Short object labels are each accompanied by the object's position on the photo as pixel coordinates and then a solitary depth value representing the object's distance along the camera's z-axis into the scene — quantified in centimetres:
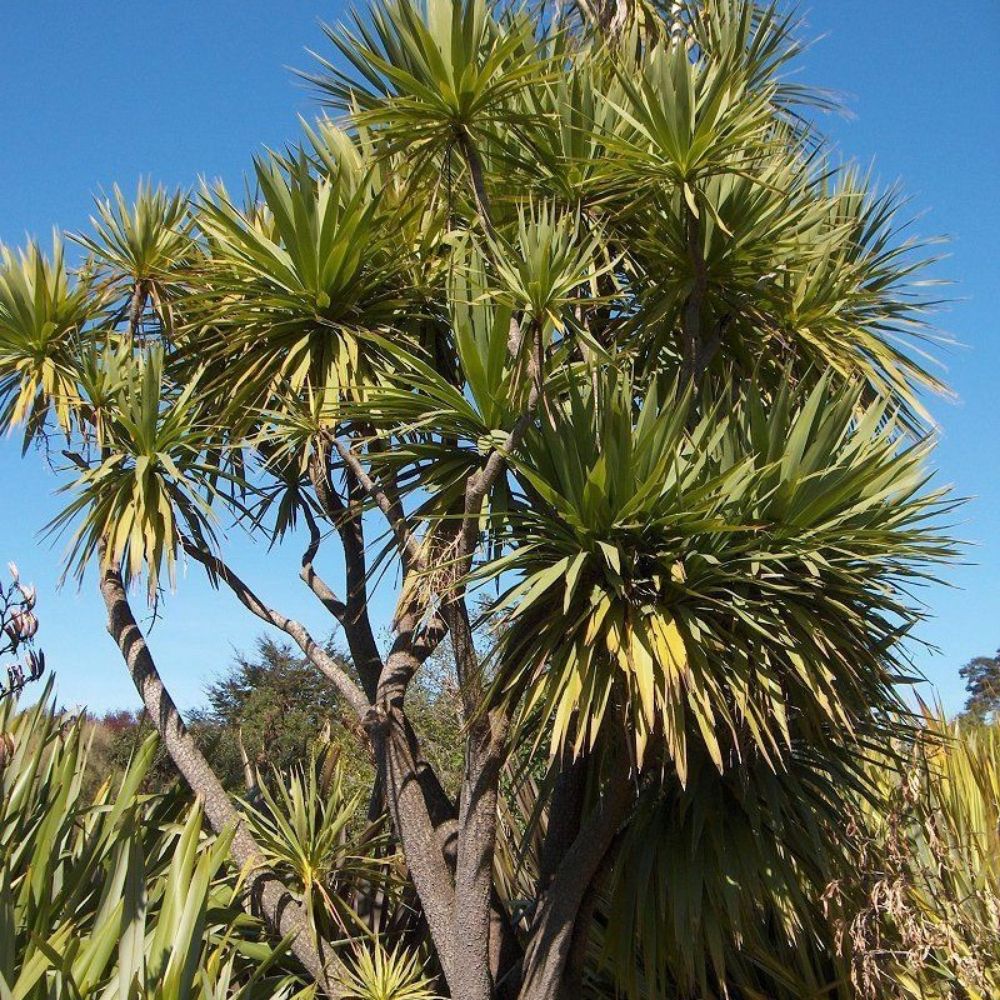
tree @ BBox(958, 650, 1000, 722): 3869
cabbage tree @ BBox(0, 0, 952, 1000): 443
